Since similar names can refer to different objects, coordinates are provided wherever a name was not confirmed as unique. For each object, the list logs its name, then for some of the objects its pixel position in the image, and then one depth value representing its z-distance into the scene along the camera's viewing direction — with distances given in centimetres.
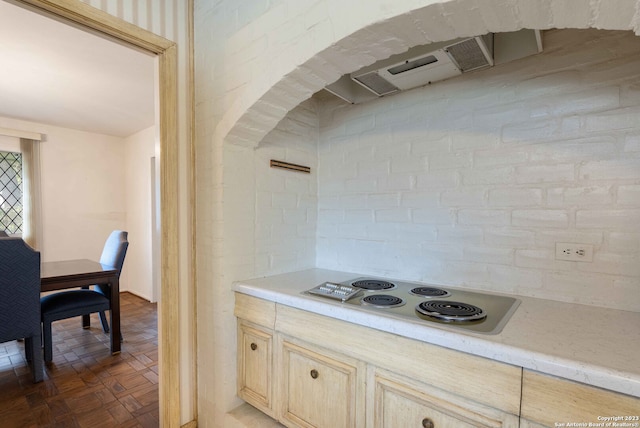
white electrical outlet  122
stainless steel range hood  126
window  397
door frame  158
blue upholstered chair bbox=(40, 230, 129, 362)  249
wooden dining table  245
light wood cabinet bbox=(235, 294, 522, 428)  88
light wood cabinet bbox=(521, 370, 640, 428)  70
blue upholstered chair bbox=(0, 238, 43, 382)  211
